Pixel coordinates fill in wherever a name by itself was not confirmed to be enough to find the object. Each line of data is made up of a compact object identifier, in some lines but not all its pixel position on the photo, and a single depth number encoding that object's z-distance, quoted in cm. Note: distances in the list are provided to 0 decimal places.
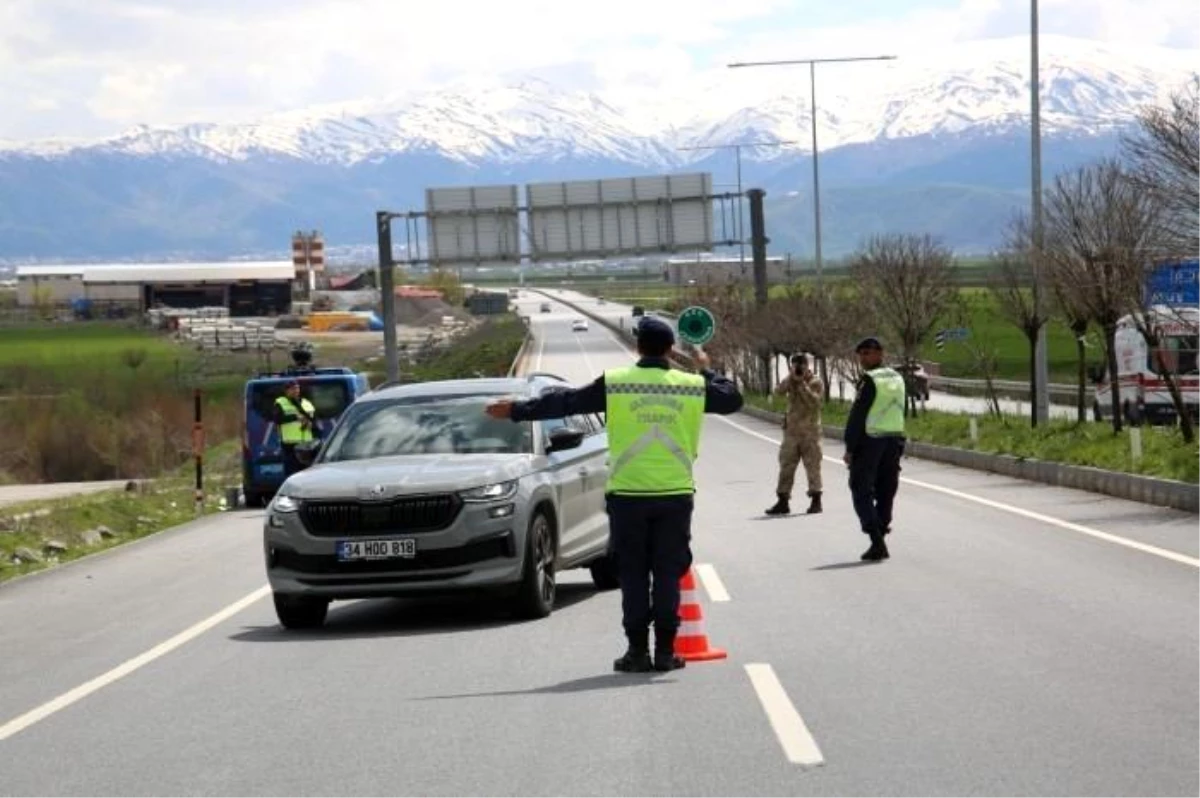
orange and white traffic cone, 1196
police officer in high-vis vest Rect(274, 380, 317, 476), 3003
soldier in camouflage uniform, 2470
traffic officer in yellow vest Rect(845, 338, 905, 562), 1850
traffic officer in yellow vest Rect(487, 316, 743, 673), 1148
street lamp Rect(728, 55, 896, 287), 5550
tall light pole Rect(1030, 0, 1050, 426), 3562
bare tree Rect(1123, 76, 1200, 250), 2547
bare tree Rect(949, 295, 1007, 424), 4578
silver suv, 1399
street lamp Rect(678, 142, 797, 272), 7055
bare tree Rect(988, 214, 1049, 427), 3947
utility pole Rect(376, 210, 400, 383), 6669
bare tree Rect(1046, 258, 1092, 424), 3594
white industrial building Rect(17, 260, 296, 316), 19738
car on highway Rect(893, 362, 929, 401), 5672
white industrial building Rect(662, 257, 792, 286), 10269
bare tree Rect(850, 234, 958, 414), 5503
